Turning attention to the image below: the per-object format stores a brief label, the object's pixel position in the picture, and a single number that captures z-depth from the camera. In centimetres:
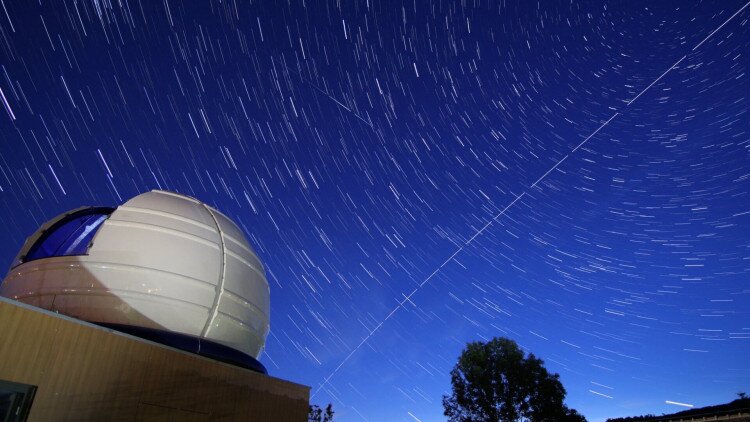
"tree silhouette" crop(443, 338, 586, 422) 2416
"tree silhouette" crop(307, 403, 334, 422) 3600
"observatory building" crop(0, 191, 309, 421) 386
